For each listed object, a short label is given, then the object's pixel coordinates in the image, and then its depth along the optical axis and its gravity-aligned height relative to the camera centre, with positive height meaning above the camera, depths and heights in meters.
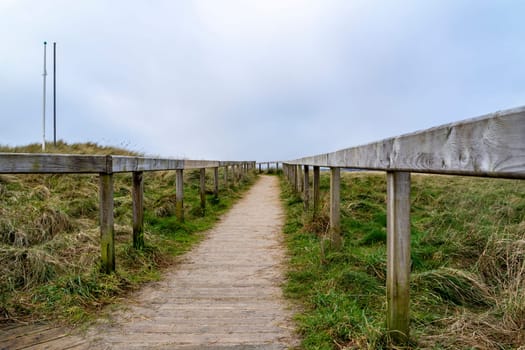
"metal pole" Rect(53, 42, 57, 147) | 18.75 +3.90
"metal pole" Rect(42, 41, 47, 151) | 16.36 +2.70
